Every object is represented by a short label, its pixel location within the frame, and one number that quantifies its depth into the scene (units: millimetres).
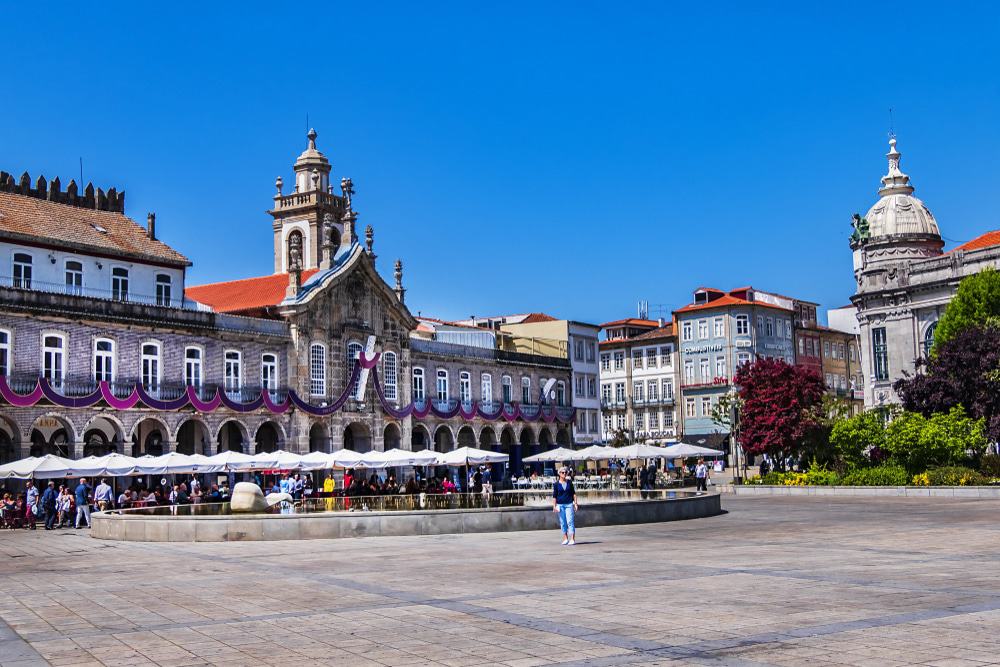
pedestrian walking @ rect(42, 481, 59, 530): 32250
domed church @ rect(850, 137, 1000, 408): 61031
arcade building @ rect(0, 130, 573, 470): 41062
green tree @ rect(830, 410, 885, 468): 41062
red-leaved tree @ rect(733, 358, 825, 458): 46094
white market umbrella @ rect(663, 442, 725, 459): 44816
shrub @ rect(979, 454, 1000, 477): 38344
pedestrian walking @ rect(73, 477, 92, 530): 32031
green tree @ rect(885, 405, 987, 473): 38688
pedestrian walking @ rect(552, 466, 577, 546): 20125
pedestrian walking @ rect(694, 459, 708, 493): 42956
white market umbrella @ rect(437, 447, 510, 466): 40219
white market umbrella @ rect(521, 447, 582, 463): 47844
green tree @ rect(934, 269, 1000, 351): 52969
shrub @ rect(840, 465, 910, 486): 38625
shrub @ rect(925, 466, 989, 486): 36750
